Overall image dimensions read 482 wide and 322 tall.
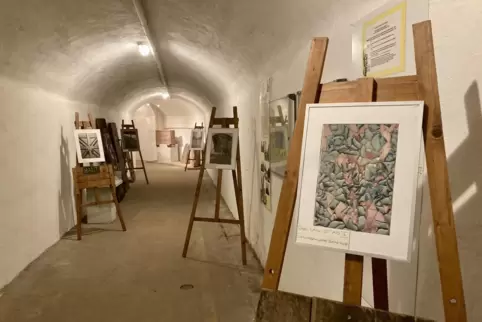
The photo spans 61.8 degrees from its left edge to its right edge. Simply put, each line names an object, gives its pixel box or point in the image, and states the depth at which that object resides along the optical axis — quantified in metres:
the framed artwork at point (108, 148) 5.70
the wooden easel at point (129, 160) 8.34
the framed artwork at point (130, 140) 8.21
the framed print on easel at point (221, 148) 3.62
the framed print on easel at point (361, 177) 0.99
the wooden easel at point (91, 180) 4.39
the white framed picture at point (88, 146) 4.61
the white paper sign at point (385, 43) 1.31
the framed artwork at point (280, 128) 2.40
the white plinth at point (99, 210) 5.11
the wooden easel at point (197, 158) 11.95
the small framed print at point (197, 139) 10.28
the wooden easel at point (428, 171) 0.93
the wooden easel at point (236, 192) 3.53
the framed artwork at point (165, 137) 14.74
